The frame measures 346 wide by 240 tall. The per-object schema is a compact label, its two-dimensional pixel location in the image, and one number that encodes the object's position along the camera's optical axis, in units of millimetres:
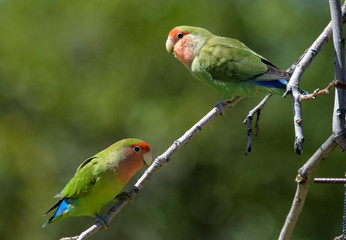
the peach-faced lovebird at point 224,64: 7430
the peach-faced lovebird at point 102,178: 7312
